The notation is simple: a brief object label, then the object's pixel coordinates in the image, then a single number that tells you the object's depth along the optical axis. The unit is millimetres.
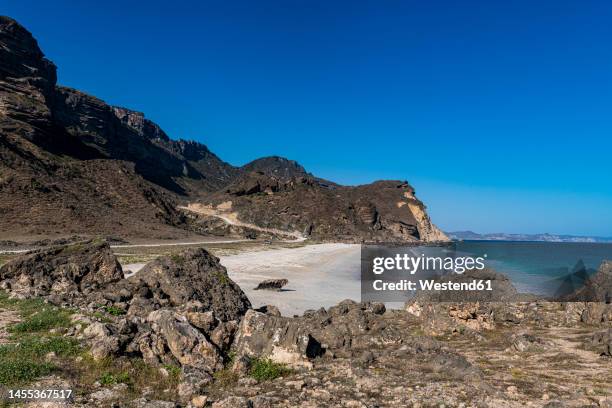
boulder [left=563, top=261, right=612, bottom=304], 16516
